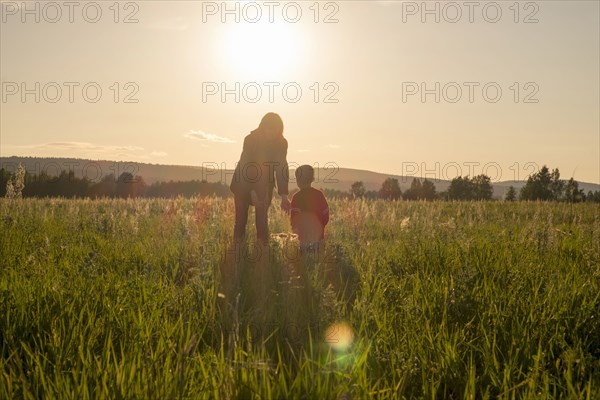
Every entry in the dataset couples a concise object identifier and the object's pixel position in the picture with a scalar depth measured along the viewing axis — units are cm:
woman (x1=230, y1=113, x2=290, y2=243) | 830
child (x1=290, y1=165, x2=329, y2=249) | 808
